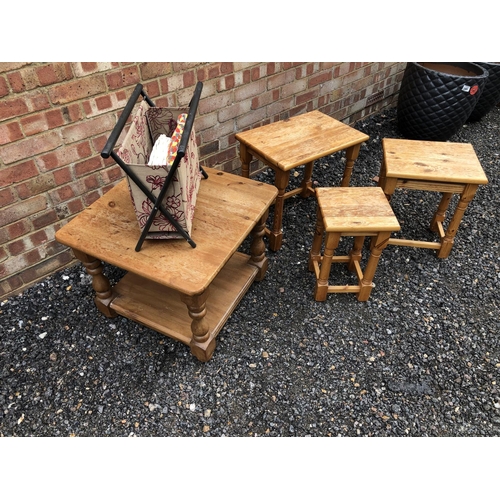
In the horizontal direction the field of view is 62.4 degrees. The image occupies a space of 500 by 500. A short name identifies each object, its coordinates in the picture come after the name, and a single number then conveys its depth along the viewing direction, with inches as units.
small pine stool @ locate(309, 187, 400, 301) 89.2
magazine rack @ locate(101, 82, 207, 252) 66.6
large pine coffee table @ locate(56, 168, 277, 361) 74.4
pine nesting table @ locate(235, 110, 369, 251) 101.2
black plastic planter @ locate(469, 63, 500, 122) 157.6
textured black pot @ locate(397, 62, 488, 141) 142.2
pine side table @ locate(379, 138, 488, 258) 101.3
